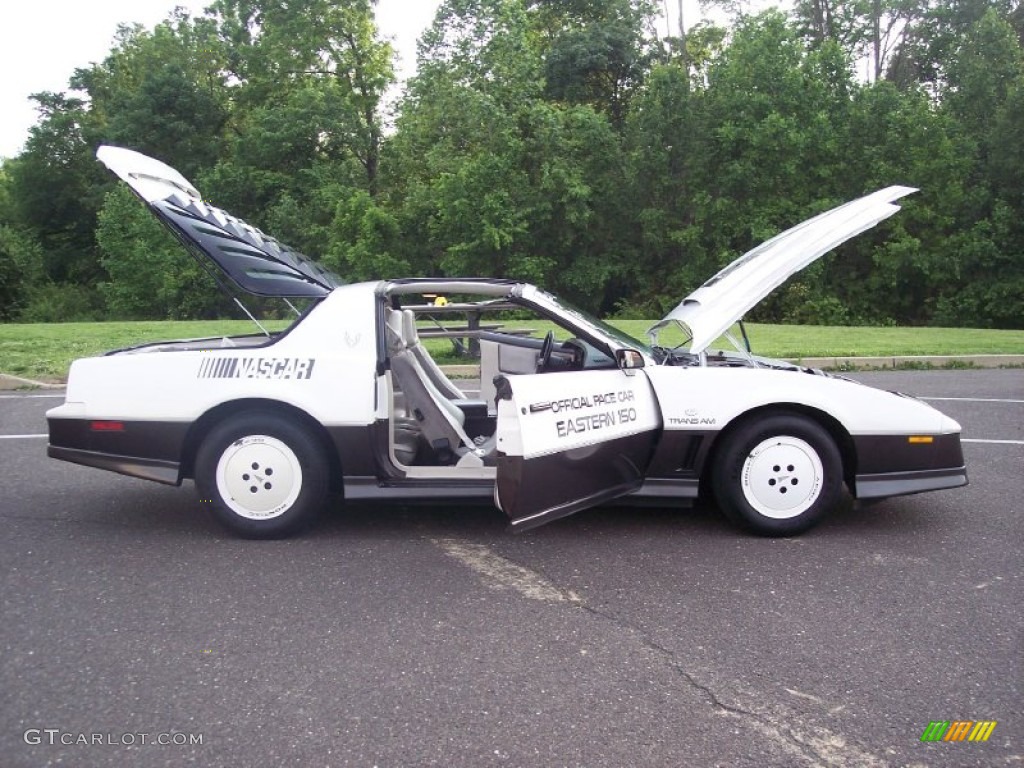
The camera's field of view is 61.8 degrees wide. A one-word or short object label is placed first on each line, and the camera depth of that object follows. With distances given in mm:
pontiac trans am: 4539
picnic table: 5344
